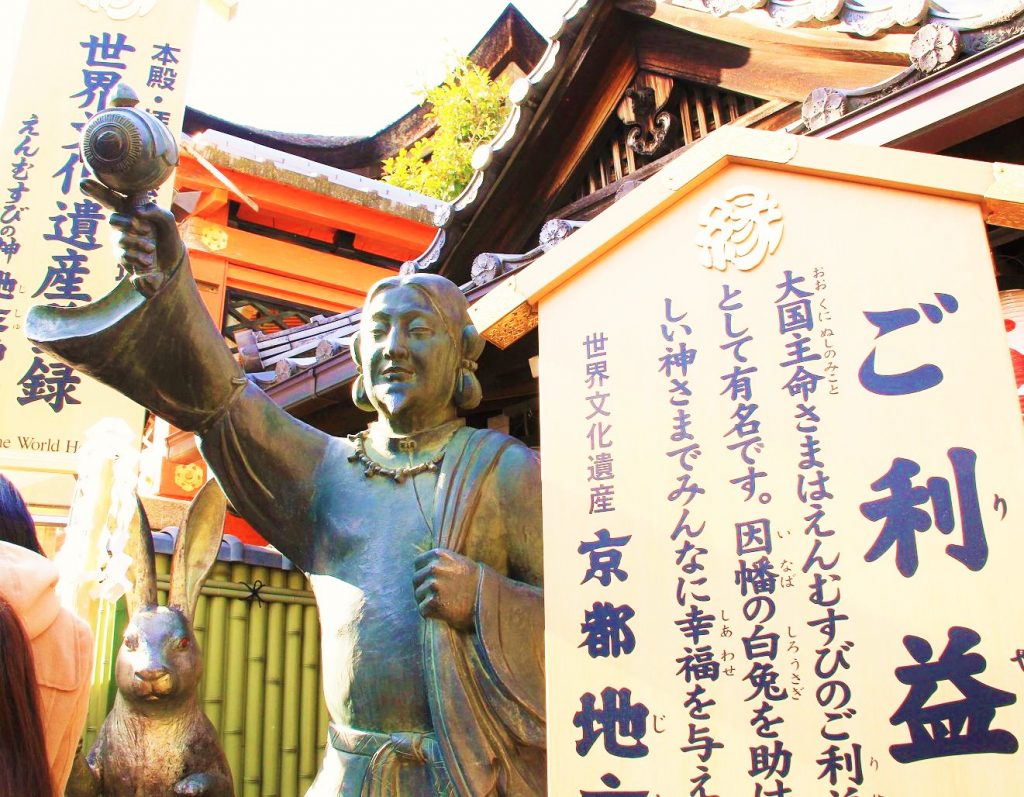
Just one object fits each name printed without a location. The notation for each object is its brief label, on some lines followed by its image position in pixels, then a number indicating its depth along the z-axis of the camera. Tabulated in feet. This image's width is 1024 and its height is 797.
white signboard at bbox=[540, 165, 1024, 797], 6.60
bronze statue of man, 7.95
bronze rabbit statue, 13.08
